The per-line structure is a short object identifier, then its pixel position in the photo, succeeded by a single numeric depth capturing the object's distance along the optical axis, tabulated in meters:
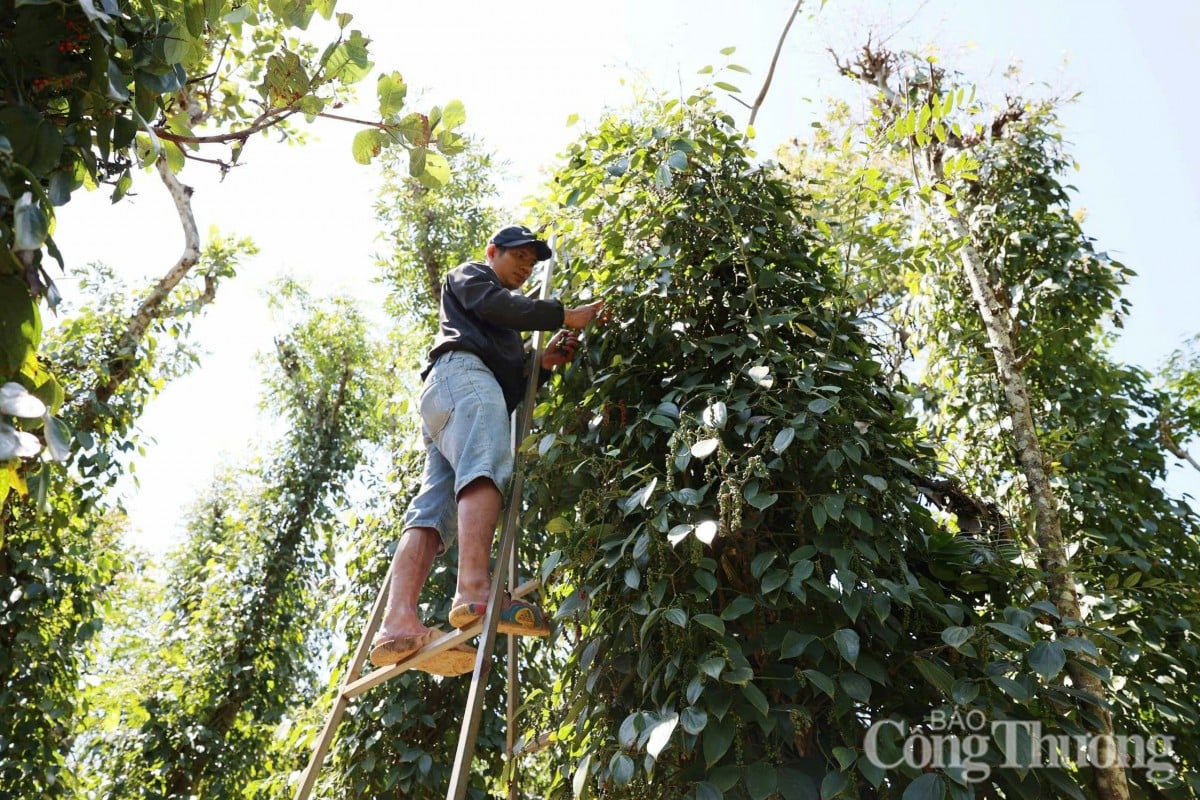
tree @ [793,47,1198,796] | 3.46
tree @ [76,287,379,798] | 7.16
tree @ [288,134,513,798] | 4.12
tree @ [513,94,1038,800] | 1.77
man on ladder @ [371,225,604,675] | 2.35
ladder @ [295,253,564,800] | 2.06
